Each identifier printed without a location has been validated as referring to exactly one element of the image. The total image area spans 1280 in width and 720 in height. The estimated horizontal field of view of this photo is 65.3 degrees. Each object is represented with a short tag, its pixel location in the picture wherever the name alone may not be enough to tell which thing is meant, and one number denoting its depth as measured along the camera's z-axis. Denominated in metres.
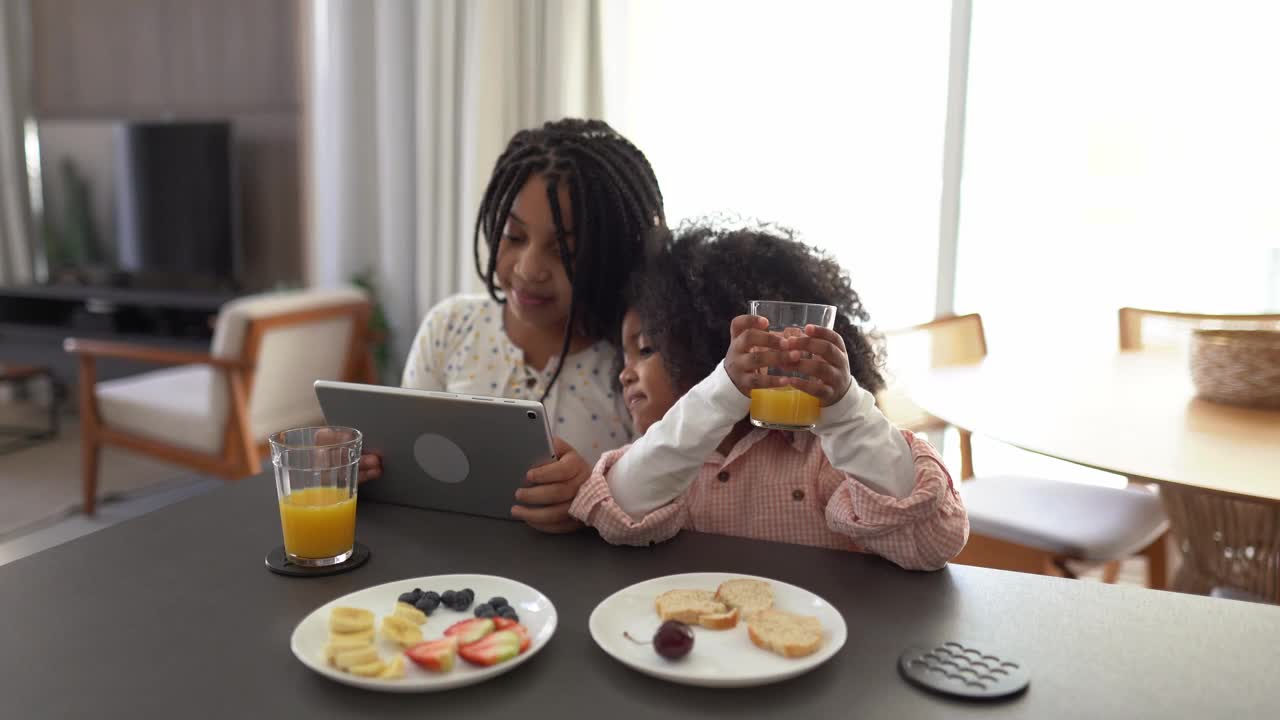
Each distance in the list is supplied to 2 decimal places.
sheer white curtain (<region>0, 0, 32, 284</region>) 5.07
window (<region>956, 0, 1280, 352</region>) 3.11
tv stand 4.38
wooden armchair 3.14
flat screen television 4.37
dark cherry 0.82
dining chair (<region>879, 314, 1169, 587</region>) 2.12
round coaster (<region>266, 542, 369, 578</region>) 1.02
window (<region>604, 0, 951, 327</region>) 3.42
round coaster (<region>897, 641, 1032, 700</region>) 0.78
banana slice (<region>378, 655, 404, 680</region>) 0.78
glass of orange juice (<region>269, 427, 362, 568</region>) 1.04
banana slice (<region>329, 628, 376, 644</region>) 0.83
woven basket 1.86
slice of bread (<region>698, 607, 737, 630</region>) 0.89
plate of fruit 0.79
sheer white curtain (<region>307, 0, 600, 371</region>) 3.57
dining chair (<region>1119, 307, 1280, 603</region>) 1.98
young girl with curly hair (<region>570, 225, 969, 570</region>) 1.06
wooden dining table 1.52
